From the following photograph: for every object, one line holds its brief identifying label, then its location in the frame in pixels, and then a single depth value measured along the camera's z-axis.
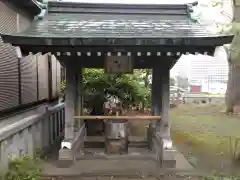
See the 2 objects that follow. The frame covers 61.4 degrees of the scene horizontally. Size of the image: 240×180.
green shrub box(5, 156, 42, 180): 4.30
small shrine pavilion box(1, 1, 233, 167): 4.48
